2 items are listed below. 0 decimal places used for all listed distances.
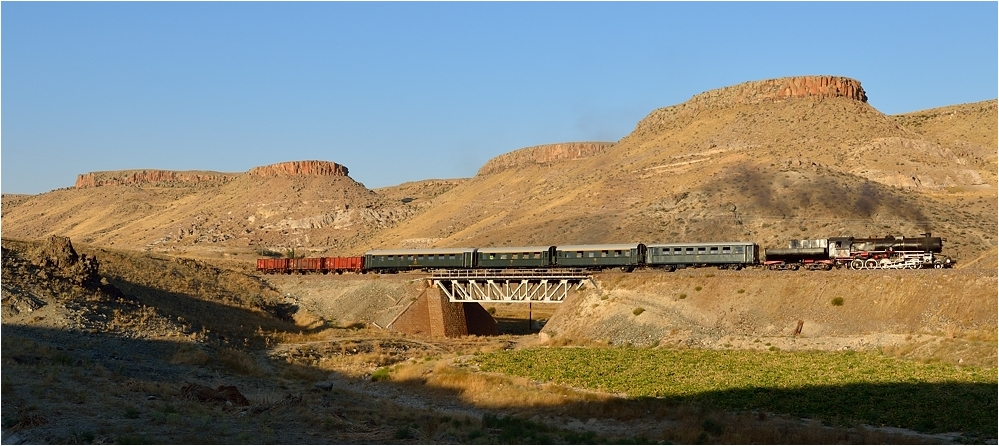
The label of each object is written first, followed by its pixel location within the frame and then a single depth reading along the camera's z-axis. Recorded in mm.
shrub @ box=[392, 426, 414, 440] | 25953
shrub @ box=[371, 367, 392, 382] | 46188
